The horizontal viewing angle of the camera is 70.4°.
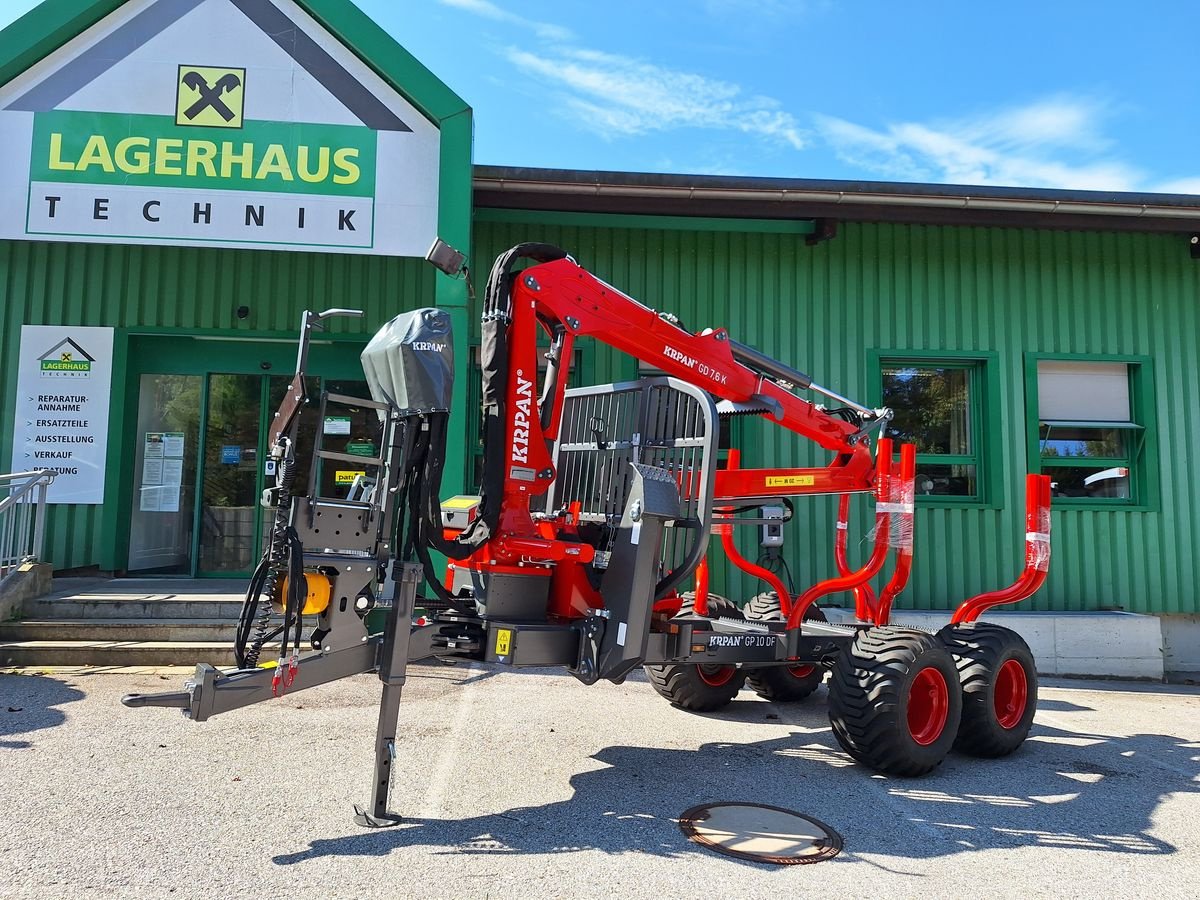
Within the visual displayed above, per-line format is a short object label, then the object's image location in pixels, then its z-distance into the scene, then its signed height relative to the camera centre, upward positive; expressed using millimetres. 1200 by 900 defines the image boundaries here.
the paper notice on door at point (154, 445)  9953 +885
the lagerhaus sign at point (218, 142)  7949 +3562
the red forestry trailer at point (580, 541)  4035 -65
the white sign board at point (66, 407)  9359 +1237
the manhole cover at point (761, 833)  3861 -1443
